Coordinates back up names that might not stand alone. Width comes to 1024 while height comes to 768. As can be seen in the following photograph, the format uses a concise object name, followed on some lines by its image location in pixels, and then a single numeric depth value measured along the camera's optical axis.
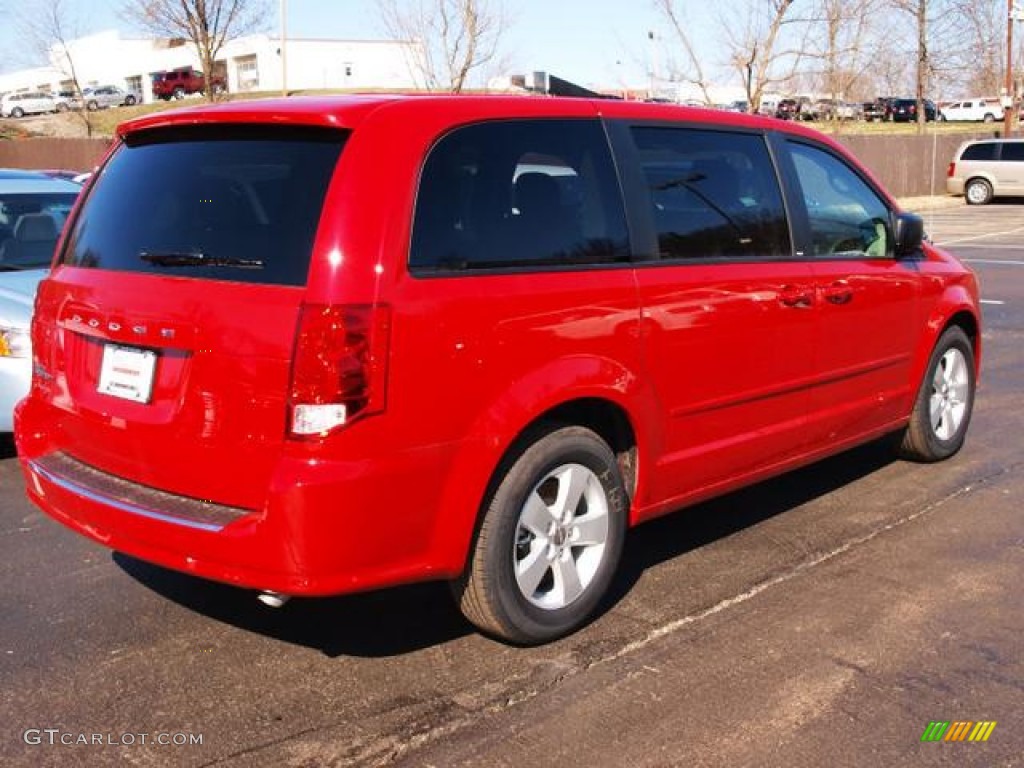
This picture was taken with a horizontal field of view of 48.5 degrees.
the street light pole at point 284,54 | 35.87
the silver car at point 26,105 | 66.88
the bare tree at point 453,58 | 29.42
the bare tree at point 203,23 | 26.42
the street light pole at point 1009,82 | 35.96
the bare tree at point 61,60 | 39.74
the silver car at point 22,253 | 6.00
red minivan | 3.22
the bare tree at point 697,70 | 28.61
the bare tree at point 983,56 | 40.94
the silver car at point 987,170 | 32.75
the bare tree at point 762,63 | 27.27
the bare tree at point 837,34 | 30.80
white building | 73.62
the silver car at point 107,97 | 66.97
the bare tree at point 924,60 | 36.56
